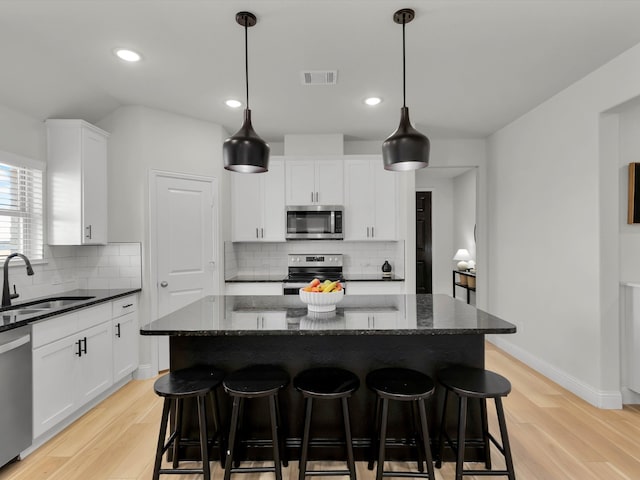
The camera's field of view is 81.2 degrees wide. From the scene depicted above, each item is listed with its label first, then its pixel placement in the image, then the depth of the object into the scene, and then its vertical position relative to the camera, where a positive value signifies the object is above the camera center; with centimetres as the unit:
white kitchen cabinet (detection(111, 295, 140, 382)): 332 -89
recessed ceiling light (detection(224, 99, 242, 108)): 361 +134
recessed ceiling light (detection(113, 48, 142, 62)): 268 +136
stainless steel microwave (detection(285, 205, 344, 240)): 456 +22
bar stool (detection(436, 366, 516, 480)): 188 -77
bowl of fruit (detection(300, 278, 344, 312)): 232 -36
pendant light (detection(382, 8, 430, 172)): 210 +52
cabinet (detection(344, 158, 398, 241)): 464 +48
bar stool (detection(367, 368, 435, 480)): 185 -77
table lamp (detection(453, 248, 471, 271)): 623 -33
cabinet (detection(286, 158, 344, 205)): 465 +74
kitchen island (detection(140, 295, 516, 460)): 227 -72
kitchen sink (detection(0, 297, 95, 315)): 272 -52
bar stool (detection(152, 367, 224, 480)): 191 -78
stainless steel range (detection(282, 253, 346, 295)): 490 -34
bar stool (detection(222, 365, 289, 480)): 189 -77
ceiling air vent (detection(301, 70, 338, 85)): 302 +135
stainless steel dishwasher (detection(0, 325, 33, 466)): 217 -91
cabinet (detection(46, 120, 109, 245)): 333 +53
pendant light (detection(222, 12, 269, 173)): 216 +53
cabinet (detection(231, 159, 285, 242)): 466 +41
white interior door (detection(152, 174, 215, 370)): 384 -3
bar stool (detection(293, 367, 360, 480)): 189 -78
